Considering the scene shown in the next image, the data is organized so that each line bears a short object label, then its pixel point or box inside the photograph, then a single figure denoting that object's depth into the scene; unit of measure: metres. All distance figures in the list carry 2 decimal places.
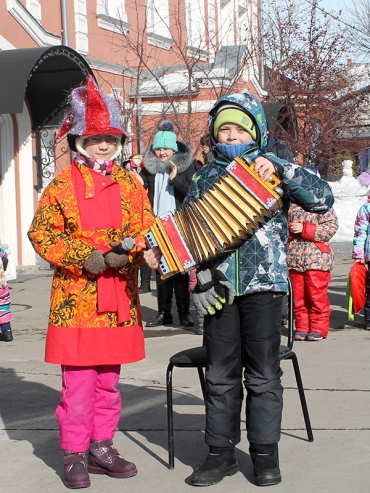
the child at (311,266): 11.40
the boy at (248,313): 5.92
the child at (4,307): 11.93
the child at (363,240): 12.39
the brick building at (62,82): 19.91
